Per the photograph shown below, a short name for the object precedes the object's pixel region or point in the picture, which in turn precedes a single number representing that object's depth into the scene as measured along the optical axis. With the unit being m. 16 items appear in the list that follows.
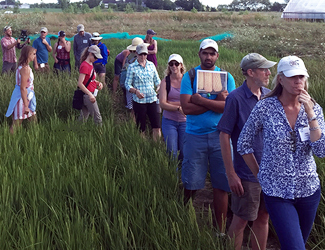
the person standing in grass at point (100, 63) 9.68
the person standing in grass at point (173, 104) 4.82
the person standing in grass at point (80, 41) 10.27
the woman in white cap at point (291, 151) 2.46
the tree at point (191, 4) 83.25
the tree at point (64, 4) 75.56
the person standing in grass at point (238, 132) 3.07
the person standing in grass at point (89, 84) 5.95
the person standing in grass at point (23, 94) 5.78
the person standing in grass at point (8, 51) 10.21
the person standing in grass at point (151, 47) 9.14
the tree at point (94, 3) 93.88
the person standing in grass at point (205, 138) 3.71
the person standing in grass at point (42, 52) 10.39
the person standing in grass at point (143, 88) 5.94
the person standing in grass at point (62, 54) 10.16
